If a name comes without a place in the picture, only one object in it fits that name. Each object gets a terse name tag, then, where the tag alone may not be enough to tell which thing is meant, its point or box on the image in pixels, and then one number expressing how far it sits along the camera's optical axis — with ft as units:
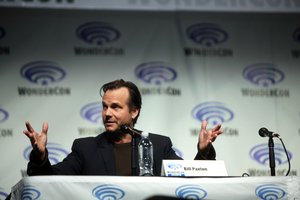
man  17.15
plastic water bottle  18.74
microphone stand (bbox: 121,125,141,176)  16.19
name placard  15.40
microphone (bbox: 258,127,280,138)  17.63
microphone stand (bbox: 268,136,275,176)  17.62
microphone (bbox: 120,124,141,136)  16.49
